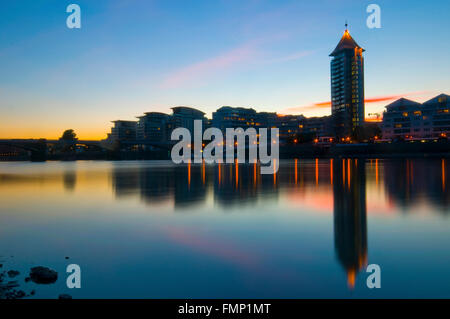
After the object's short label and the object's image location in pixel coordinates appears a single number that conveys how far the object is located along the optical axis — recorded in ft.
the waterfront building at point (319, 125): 557.33
